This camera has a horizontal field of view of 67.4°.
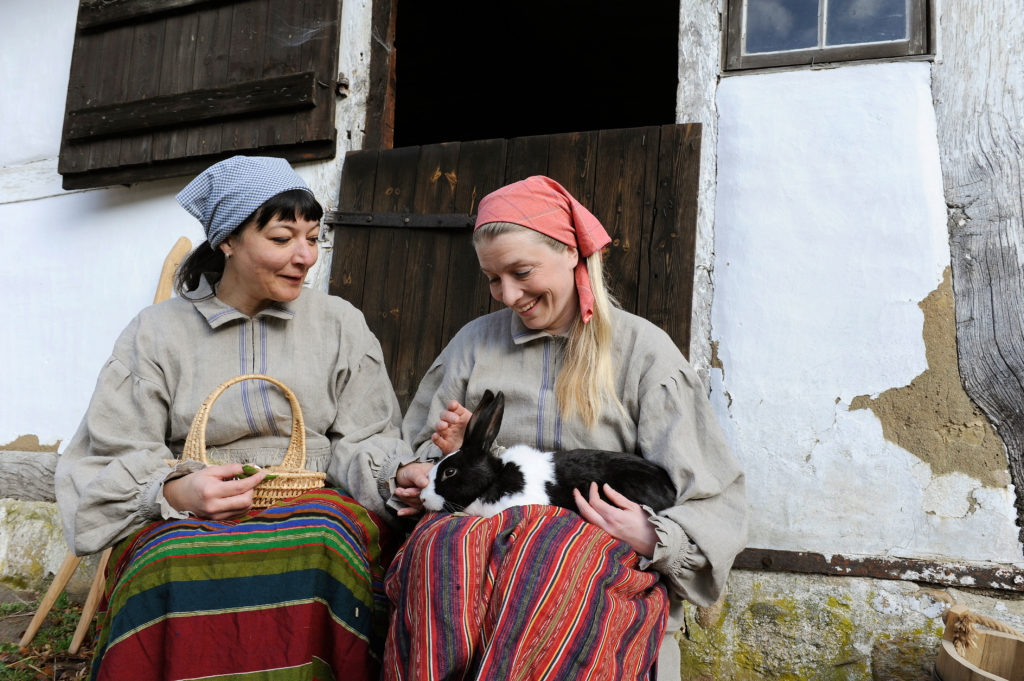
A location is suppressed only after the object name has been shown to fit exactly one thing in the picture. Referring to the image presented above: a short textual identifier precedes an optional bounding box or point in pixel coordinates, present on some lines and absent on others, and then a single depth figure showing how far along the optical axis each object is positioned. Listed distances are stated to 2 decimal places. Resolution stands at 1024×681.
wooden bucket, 2.16
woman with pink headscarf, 1.72
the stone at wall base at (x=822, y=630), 2.57
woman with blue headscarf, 2.02
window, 2.94
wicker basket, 2.25
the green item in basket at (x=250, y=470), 2.23
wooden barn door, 3.03
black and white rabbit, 2.12
